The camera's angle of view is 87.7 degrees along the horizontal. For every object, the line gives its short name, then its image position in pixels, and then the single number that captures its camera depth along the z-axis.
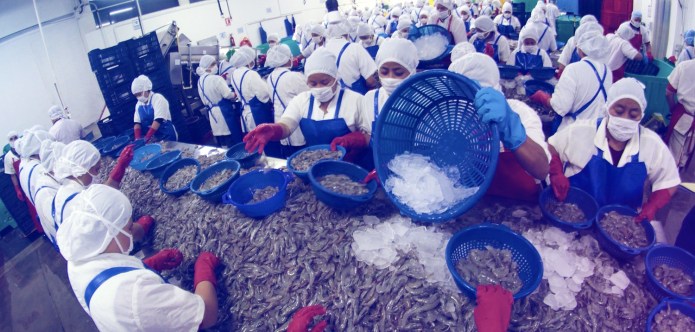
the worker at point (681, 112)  5.01
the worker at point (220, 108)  7.00
